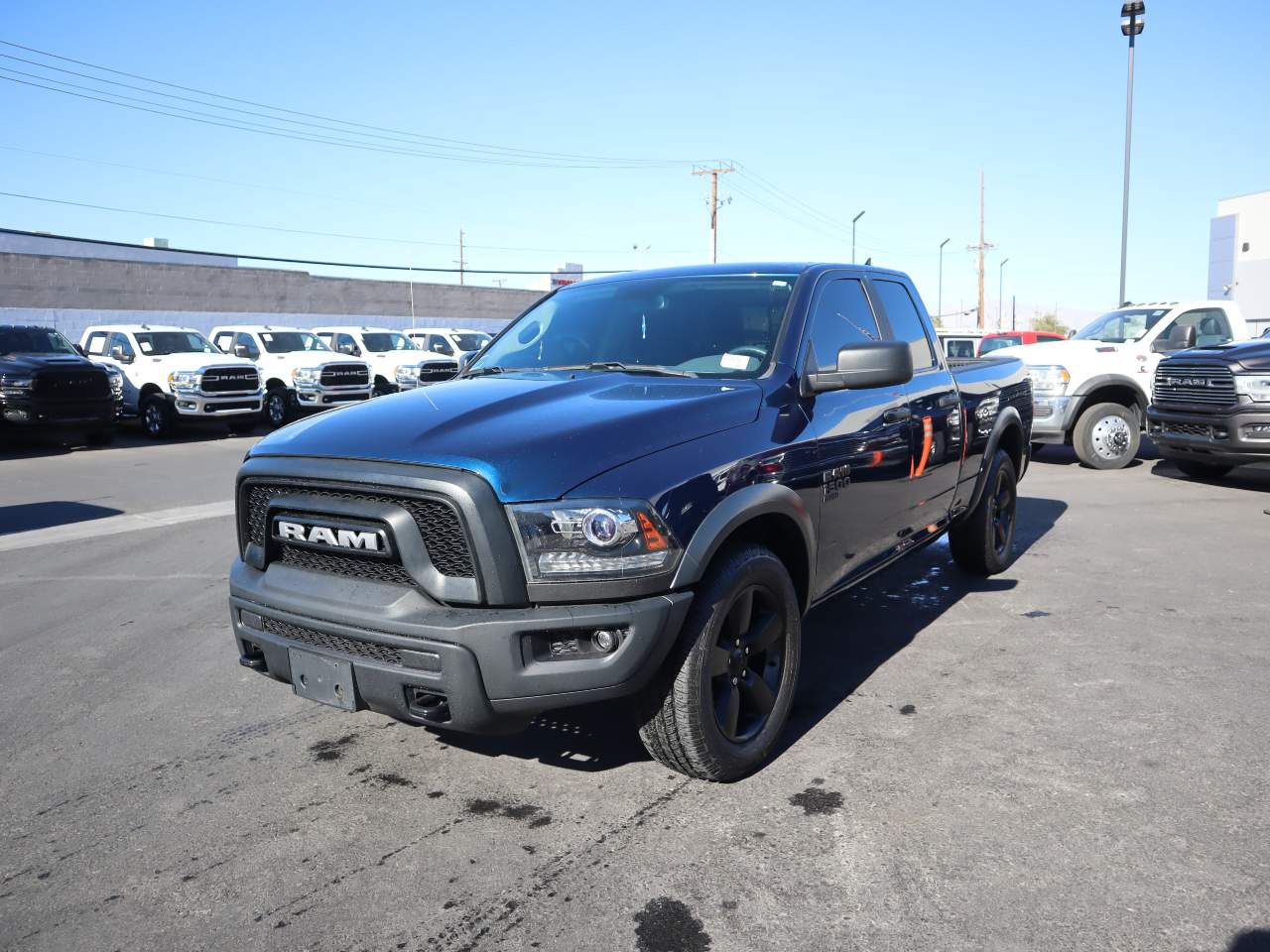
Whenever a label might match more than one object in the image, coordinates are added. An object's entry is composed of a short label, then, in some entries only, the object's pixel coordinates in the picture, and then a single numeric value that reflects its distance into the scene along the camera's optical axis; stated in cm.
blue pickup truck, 290
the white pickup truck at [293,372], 1998
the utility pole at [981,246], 6725
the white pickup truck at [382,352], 2203
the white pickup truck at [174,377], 1795
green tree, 8751
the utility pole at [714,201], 5294
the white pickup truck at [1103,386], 1172
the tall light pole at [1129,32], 2333
